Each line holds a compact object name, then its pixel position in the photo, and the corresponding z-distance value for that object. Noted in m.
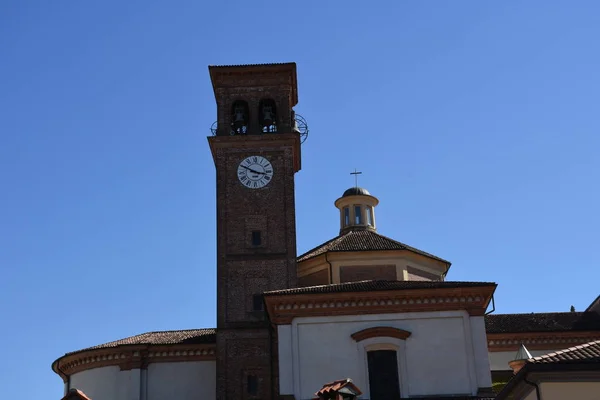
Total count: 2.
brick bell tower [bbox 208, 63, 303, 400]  27.84
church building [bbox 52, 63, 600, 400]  22.83
